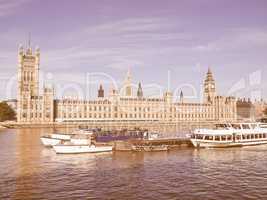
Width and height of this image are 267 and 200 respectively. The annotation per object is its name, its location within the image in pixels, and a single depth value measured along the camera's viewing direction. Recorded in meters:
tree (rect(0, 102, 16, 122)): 150.94
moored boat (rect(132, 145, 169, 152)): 52.44
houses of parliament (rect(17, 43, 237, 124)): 150.38
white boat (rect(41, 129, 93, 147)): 59.06
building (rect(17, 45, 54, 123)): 147.75
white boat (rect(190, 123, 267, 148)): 57.31
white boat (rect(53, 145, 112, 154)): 49.63
